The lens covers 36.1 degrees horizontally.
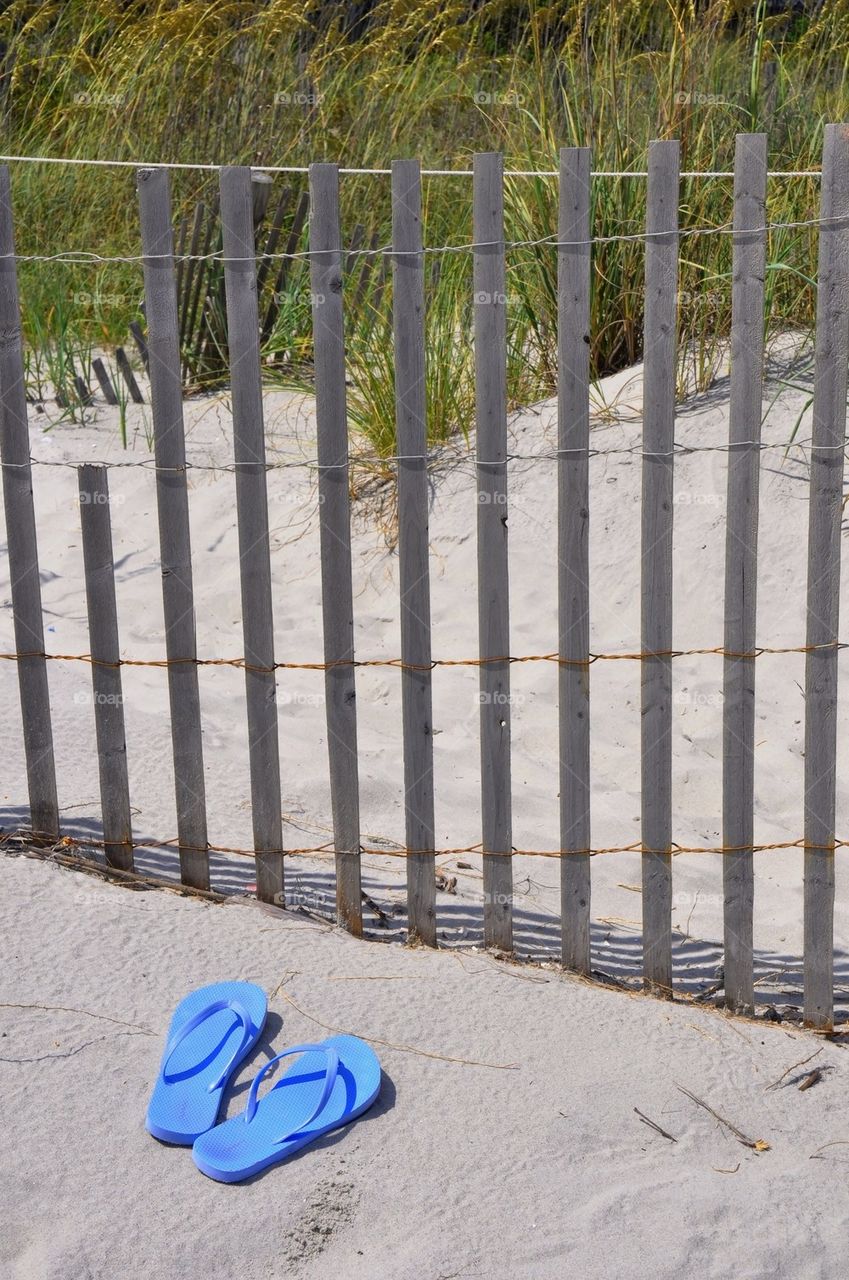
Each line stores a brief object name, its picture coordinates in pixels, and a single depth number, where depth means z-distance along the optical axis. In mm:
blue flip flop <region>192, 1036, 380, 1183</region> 2014
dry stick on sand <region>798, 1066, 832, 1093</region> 2275
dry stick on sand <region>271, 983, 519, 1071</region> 2234
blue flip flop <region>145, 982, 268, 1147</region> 2076
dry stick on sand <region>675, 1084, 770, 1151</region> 2105
